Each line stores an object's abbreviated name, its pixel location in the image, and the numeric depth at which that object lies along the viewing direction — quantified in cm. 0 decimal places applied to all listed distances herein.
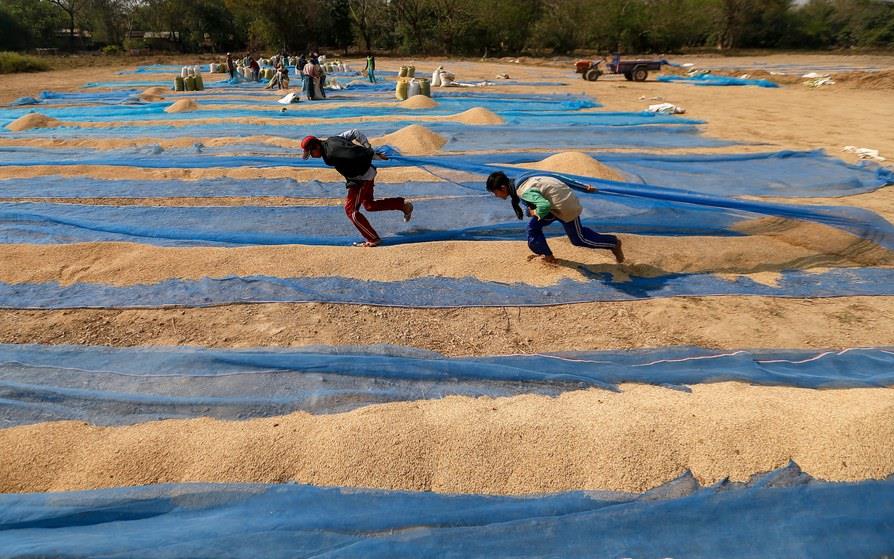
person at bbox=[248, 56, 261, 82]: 1956
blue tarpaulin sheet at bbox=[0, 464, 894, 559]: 200
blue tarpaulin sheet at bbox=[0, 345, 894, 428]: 286
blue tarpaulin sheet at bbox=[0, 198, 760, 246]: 514
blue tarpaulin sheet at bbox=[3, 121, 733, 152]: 911
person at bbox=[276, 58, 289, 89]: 1702
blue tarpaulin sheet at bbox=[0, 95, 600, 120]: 1135
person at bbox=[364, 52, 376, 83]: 1839
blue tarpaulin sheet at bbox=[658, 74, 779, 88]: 1689
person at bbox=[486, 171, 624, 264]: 393
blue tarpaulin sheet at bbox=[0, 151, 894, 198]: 654
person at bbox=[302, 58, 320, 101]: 1379
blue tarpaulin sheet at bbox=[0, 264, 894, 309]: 406
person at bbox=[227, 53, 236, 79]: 1861
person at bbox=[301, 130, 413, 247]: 462
